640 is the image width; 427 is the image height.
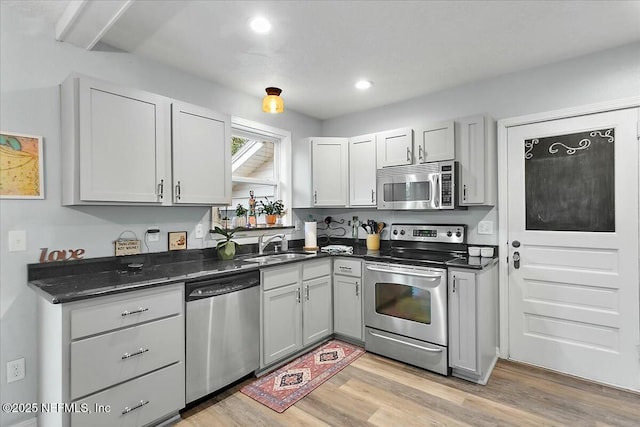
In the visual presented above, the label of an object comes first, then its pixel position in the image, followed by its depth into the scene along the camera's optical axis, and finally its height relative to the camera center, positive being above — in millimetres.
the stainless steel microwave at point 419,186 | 2883 +250
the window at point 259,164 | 3393 +567
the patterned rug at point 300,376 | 2328 -1338
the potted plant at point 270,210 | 3586 +40
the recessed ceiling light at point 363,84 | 3070 +1262
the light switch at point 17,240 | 1946 -151
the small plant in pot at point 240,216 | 3261 -23
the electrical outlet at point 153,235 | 2545 -165
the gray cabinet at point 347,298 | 3184 -869
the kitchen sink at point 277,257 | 2837 -427
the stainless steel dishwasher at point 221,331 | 2146 -849
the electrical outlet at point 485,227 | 3033 -148
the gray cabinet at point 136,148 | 2000 +470
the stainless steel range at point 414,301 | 2660 -790
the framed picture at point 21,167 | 1928 +305
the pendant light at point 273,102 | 2576 +902
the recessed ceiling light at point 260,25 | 2051 +1242
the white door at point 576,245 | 2430 -284
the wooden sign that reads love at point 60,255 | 2055 -260
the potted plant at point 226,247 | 2877 -297
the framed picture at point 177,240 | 2678 -221
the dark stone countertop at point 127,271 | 1763 -405
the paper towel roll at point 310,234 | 3736 -244
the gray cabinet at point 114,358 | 1645 -807
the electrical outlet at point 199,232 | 2866 -161
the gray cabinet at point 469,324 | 2494 -900
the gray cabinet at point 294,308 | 2660 -864
